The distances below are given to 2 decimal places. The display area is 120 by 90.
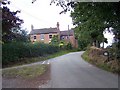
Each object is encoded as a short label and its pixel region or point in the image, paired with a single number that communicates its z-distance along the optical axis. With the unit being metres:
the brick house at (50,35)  32.29
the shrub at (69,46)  27.62
